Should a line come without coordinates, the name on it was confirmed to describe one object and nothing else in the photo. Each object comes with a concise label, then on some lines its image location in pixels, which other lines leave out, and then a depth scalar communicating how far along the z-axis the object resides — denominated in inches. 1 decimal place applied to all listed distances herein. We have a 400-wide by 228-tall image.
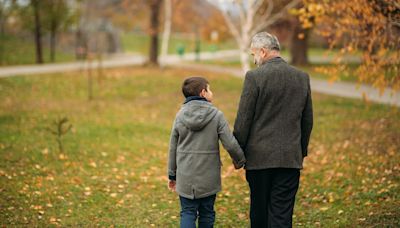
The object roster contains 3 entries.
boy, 180.2
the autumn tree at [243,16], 510.6
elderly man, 175.9
